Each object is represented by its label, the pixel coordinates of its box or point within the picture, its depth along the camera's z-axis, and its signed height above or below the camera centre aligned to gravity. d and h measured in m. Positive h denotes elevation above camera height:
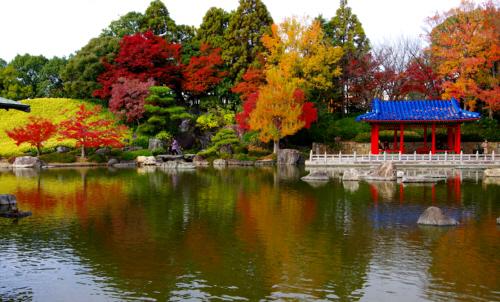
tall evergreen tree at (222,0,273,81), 57.16 +12.86
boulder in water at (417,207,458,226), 16.63 -1.95
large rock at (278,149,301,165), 46.59 -0.20
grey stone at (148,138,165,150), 49.75 +0.91
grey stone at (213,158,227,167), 46.63 -0.67
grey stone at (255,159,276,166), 46.22 -0.64
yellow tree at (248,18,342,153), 46.38 +7.12
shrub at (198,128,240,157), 48.31 +1.27
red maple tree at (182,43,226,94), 57.19 +8.76
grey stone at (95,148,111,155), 47.75 +0.24
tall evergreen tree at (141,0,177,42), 63.06 +15.44
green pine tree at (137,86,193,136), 51.38 +3.94
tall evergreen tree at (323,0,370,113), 57.24 +12.90
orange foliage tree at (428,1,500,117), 44.75 +8.77
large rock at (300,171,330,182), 30.73 -1.26
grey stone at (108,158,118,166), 46.28 -0.71
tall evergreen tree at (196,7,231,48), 61.06 +14.74
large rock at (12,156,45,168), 44.00 -0.71
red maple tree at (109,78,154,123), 52.78 +5.65
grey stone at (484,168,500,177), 33.16 -1.06
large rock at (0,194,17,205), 18.59 -1.60
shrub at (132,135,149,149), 50.88 +1.11
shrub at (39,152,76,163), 46.12 -0.38
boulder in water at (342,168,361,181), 30.97 -1.15
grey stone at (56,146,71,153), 48.41 +0.40
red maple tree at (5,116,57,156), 46.16 +1.67
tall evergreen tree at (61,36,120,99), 58.78 +9.73
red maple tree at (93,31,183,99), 55.97 +9.51
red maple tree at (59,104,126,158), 46.28 +1.62
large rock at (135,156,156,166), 46.28 -0.60
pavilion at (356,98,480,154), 41.19 +2.91
